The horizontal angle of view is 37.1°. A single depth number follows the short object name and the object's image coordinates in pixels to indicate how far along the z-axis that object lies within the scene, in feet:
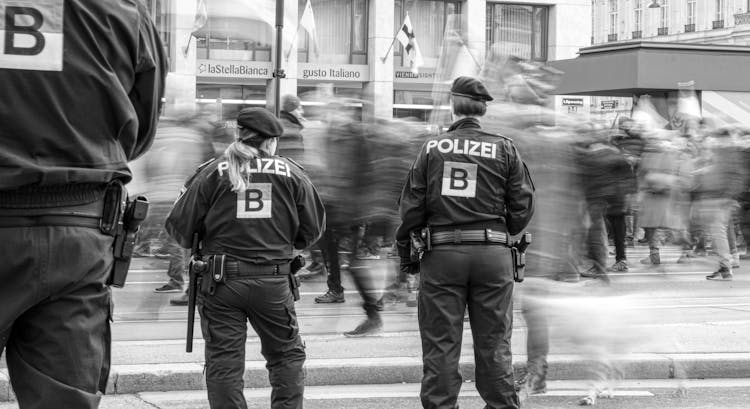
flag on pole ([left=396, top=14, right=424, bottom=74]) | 94.99
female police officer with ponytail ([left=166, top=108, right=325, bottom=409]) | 18.94
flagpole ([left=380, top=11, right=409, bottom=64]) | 96.58
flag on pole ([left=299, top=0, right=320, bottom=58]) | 90.89
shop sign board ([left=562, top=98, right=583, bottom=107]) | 91.50
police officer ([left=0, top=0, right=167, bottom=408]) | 9.77
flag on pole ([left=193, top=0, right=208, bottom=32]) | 66.08
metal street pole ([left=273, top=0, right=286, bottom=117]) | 49.44
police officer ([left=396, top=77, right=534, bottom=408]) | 19.47
